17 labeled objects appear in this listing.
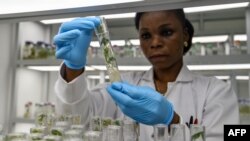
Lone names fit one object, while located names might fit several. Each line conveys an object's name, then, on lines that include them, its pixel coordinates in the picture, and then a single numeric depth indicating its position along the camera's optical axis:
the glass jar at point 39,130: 0.79
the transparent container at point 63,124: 0.82
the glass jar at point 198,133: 0.64
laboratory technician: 0.82
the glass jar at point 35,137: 0.72
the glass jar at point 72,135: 0.71
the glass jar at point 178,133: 0.67
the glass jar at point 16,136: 0.74
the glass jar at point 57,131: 0.76
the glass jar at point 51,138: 0.70
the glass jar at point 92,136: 0.71
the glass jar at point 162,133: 0.67
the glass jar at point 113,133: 0.72
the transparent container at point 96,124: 0.83
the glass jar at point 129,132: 0.74
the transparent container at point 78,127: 0.80
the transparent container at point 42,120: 0.91
